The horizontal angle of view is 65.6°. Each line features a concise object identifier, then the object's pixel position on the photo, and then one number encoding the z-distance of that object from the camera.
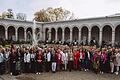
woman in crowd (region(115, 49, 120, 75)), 5.93
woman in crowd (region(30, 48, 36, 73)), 5.87
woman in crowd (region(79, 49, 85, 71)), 6.37
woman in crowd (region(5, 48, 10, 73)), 5.72
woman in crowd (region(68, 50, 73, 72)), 6.35
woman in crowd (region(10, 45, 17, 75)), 5.63
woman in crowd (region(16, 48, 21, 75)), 5.61
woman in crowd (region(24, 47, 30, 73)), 5.81
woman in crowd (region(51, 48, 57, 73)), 6.08
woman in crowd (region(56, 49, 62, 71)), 6.16
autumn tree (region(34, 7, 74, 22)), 28.90
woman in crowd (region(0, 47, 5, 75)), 5.63
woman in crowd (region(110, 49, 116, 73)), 5.95
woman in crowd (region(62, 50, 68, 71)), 6.29
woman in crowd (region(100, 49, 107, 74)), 6.07
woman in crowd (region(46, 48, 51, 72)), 6.01
